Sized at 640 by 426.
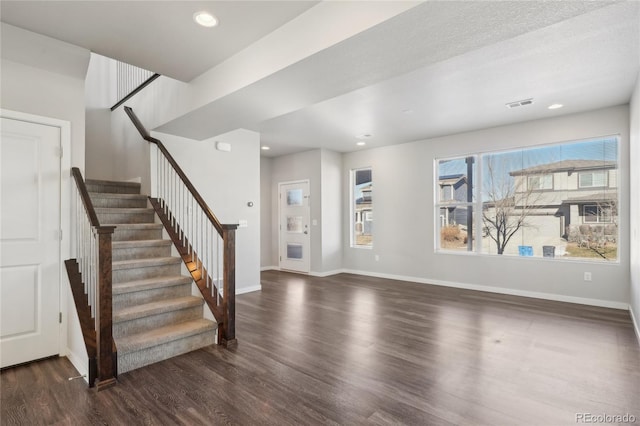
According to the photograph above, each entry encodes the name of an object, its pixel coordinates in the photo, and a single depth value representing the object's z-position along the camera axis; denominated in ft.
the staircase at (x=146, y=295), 9.32
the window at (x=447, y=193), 19.54
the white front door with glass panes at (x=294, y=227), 23.57
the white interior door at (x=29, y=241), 8.86
